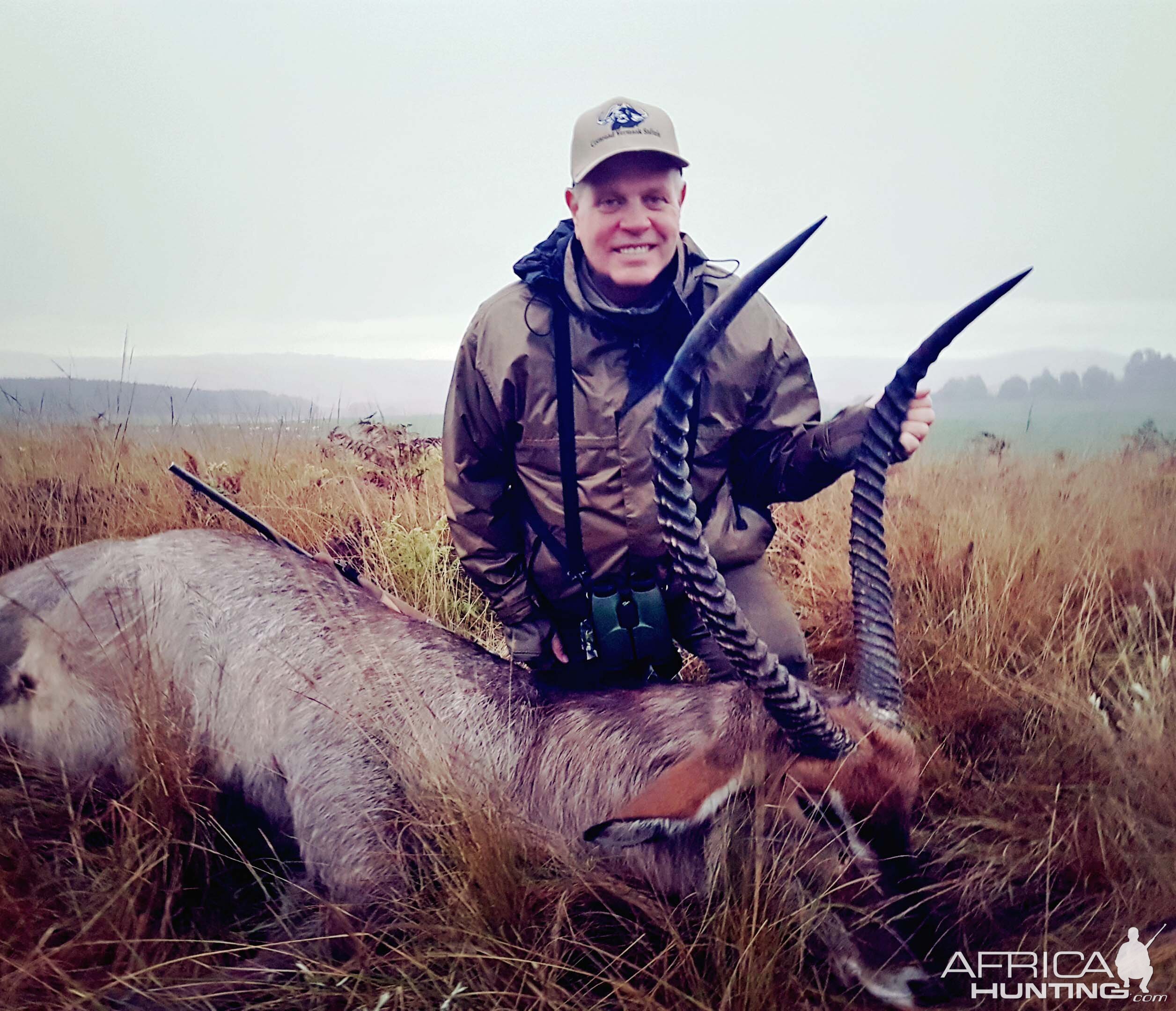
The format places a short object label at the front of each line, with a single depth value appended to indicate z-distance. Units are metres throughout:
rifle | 2.78
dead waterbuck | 1.86
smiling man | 2.22
